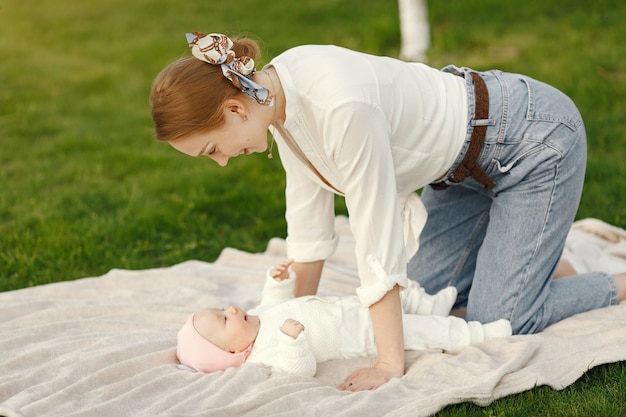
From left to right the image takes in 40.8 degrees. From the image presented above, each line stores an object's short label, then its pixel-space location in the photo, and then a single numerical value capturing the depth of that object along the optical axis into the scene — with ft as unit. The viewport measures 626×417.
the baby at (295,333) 9.96
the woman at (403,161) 8.85
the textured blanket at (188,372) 9.27
